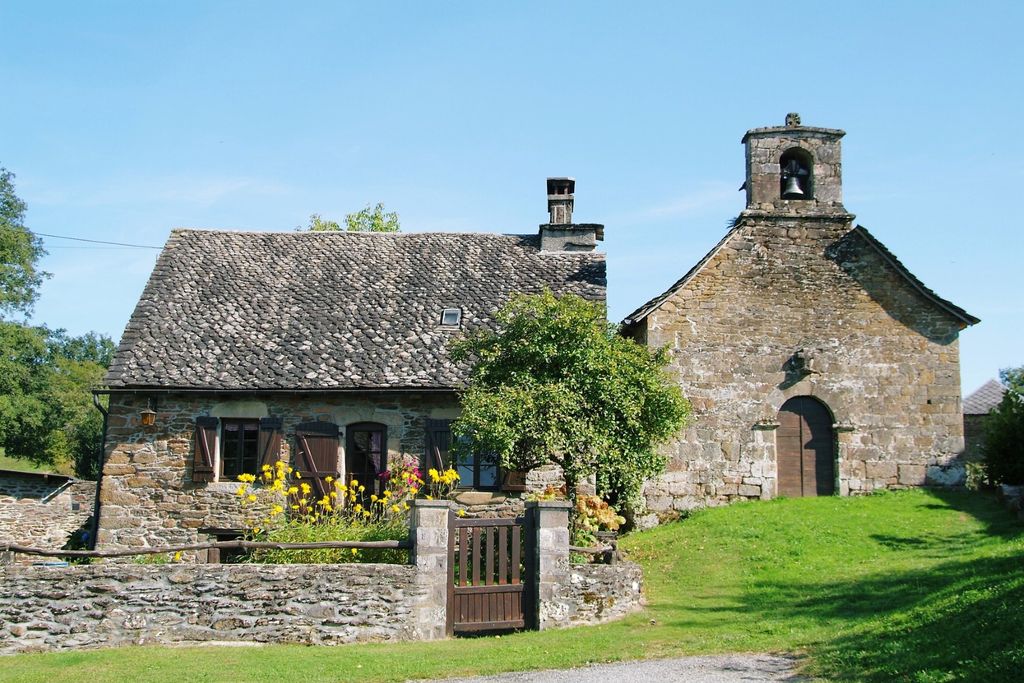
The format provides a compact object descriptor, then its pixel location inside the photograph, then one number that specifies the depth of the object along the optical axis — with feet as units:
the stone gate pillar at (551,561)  41.01
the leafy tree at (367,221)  117.87
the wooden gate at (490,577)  40.63
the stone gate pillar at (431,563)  39.88
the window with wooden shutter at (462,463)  60.49
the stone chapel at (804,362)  63.98
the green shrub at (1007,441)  60.39
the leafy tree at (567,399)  49.55
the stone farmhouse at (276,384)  60.75
